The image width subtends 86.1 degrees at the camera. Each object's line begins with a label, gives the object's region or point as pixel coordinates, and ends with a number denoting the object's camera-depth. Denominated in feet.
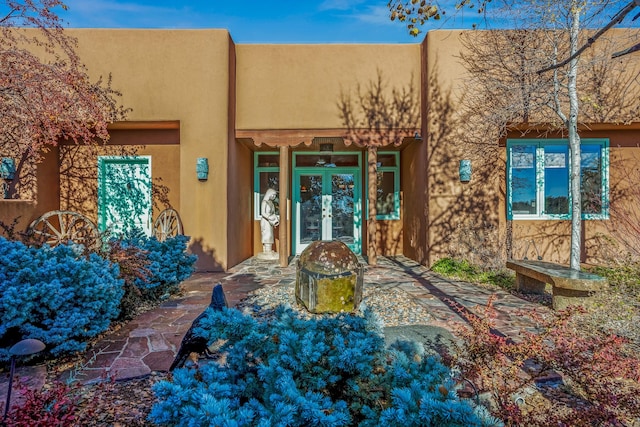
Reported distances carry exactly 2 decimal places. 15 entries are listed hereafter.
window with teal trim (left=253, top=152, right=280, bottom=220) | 31.50
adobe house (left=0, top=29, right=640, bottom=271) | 23.80
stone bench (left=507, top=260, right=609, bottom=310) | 14.01
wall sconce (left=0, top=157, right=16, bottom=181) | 23.12
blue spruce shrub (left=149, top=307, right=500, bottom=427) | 4.22
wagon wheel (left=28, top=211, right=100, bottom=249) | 13.61
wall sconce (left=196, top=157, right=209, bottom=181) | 23.44
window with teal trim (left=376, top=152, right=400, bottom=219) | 31.63
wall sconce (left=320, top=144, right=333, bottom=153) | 28.25
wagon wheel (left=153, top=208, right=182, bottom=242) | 23.93
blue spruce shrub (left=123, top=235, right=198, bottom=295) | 15.72
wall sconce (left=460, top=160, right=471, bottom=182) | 23.97
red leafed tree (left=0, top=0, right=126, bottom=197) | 15.29
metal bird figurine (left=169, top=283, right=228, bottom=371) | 8.65
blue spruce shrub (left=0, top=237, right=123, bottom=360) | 9.37
